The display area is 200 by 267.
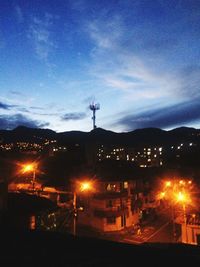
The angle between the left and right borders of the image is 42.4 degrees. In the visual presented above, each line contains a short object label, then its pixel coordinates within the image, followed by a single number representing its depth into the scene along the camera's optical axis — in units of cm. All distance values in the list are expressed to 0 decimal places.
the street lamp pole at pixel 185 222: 2584
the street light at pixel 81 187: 3854
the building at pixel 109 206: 3781
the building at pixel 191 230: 2573
